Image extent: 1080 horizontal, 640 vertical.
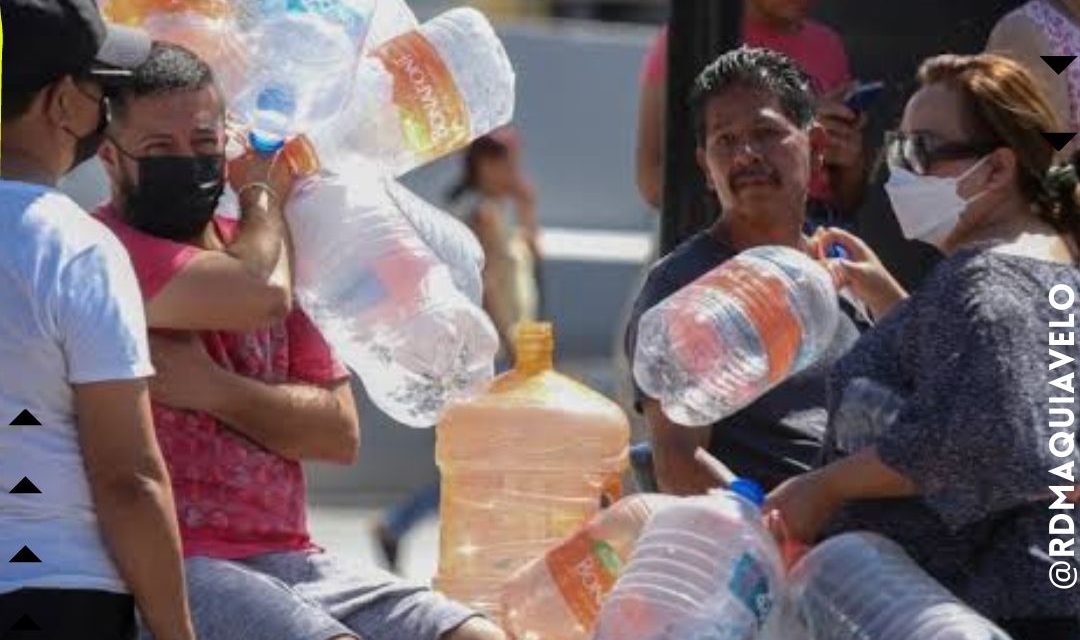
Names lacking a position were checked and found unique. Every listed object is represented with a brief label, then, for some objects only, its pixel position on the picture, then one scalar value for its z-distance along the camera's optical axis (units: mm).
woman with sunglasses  8711
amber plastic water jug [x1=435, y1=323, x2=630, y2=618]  10367
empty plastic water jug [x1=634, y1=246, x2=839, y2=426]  9633
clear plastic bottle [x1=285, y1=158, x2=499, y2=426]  9672
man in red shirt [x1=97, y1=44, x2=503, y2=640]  9117
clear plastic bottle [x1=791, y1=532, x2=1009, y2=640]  8664
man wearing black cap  7848
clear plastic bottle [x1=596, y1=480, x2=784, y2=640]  8922
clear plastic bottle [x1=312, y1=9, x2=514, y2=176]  10117
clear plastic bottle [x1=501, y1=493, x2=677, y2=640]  9617
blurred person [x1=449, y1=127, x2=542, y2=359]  22647
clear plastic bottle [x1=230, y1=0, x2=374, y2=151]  9781
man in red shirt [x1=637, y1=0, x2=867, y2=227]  11445
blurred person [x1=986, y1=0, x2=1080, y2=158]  10925
